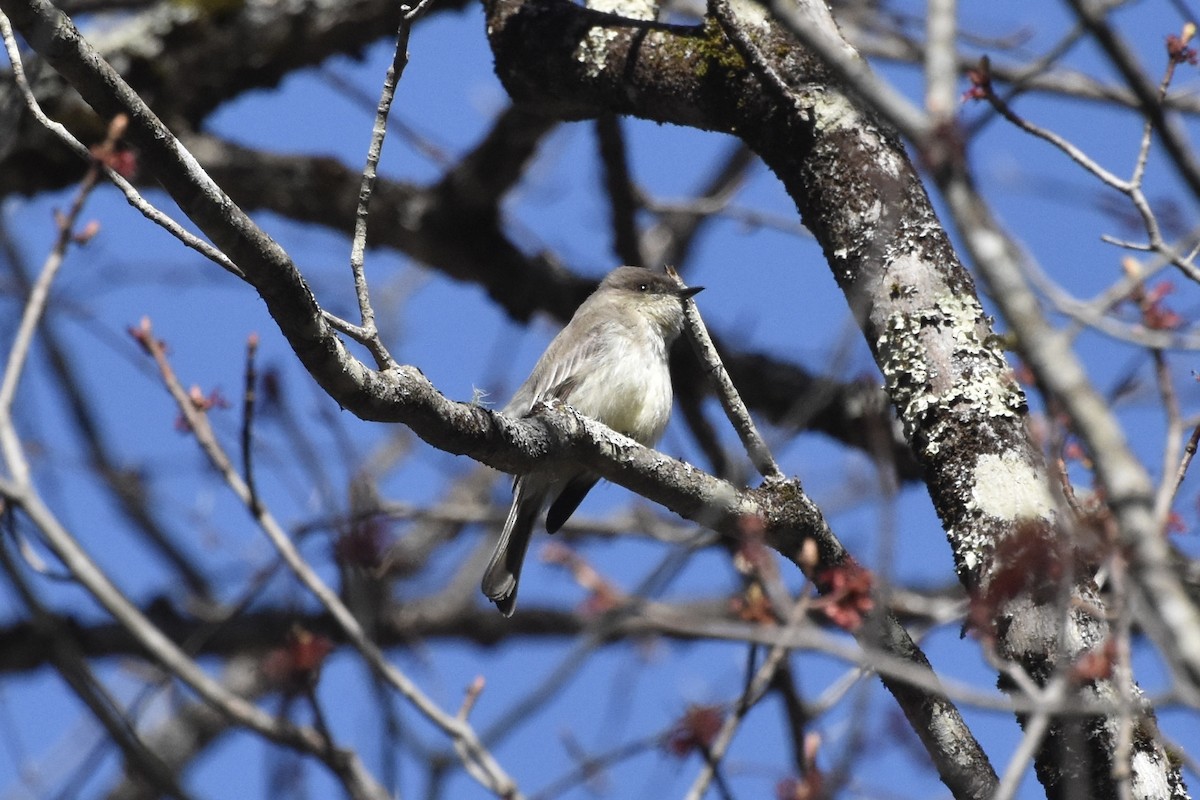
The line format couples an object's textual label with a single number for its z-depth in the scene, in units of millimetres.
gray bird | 11555
